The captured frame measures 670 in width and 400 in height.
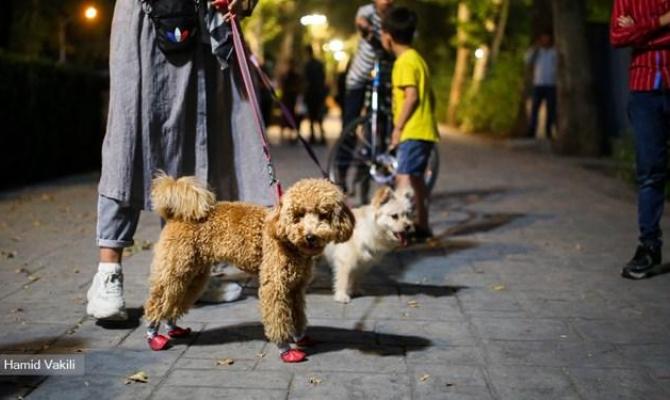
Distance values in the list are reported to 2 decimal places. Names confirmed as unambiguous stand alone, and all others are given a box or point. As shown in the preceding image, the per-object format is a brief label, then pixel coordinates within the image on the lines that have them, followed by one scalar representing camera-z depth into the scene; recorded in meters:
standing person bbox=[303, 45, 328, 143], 18.89
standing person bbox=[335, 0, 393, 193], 7.98
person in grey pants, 4.44
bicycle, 8.00
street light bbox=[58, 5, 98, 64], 17.33
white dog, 5.26
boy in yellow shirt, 6.66
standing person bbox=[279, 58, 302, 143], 19.60
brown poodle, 3.83
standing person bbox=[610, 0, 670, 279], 5.58
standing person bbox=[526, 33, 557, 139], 16.78
